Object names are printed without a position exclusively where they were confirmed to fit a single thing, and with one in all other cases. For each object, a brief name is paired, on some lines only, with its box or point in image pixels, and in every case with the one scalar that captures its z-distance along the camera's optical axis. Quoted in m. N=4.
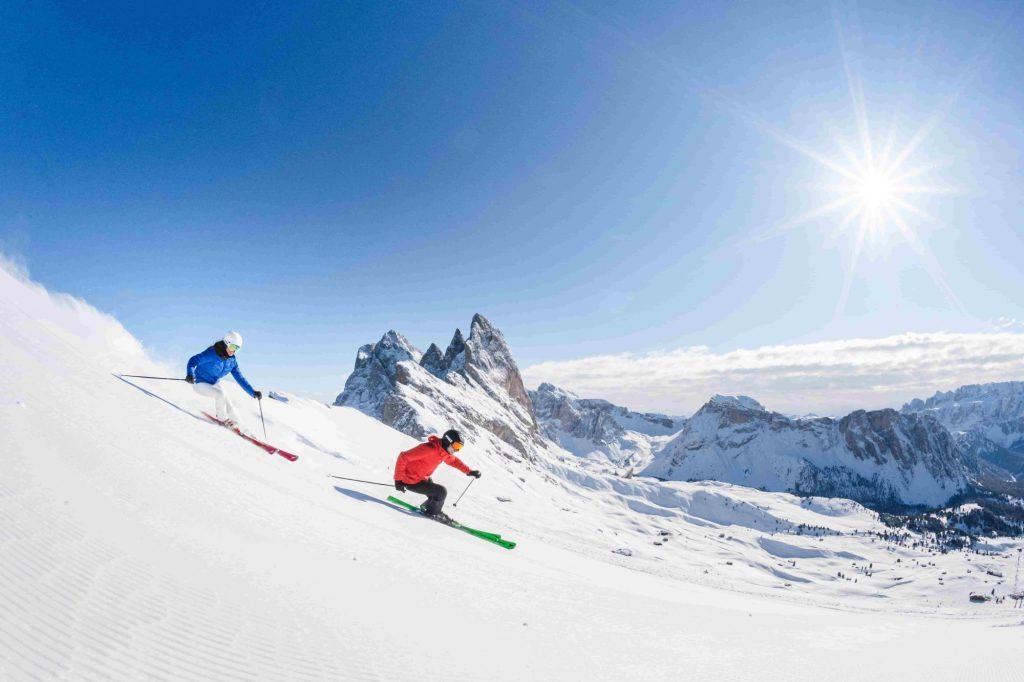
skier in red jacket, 11.46
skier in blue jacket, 13.48
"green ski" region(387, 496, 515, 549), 11.74
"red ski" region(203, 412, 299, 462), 13.16
